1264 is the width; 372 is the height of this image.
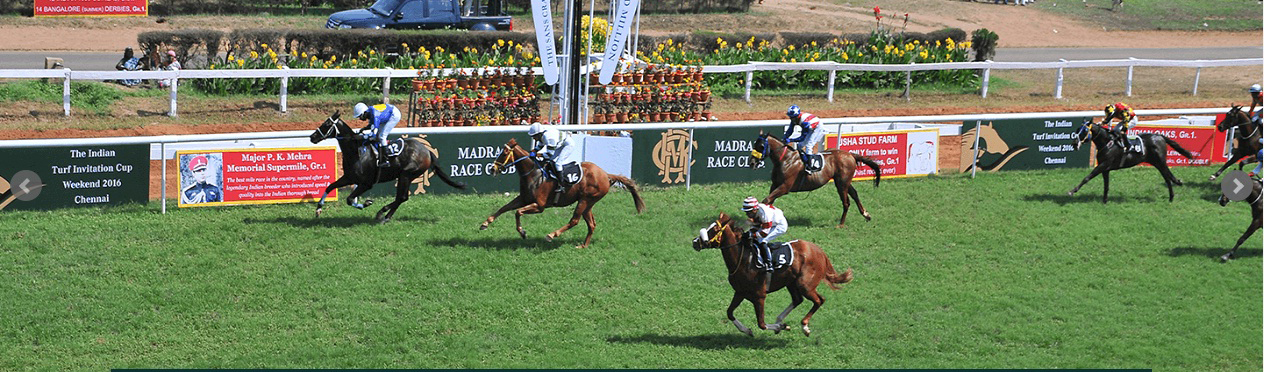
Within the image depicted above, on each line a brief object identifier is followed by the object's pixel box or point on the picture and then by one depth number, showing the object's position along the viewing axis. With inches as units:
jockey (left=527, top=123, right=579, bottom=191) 679.7
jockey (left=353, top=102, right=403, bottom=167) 706.8
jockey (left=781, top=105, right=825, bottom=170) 739.4
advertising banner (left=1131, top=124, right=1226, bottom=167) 922.1
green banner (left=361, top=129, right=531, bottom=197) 768.3
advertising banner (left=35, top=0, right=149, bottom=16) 1336.1
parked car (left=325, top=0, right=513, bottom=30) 1213.2
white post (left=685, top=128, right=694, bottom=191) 813.9
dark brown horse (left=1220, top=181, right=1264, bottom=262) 705.0
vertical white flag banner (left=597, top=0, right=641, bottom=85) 888.3
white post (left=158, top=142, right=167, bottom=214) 702.1
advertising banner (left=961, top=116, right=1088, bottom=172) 874.1
